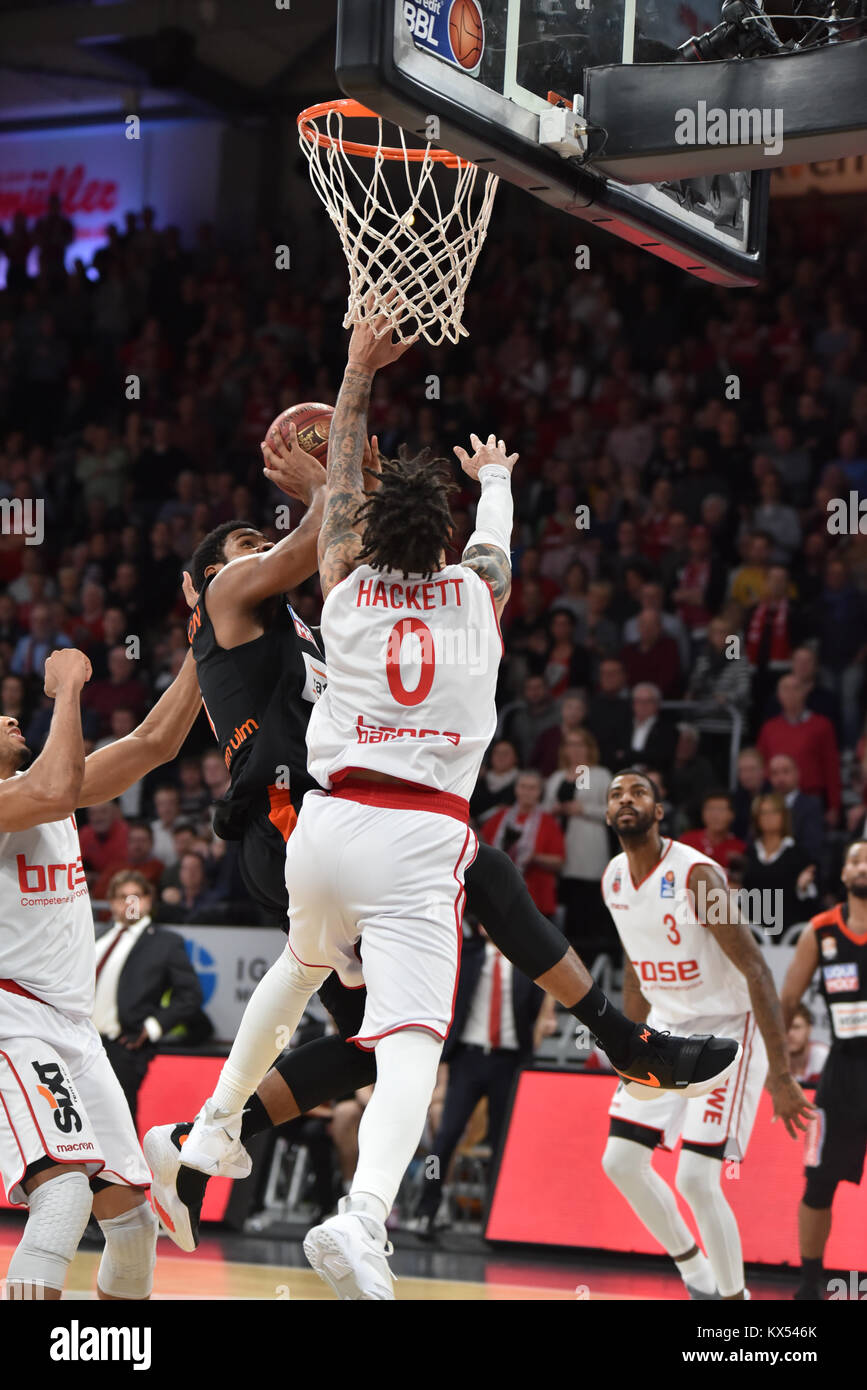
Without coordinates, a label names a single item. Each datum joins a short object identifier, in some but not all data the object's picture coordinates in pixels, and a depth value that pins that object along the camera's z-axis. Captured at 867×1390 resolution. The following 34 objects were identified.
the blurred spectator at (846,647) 12.05
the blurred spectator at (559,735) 11.91
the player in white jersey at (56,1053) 5.22
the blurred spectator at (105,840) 12.68
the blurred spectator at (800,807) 10.91
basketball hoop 5.64
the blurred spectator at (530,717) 12.48
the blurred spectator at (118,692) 13.82
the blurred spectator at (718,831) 10.67
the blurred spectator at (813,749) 11.35
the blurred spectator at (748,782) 11.29
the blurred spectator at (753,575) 12.57
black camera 5.83
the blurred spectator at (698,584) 12.70
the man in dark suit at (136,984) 10.52
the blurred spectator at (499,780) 11.99
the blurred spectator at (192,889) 11.89
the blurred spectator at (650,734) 11.58
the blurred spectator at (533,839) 11.21
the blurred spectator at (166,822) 12.66
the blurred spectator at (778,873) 10.34
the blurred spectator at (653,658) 12.31
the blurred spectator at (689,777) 11.26
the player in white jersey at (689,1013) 7.39
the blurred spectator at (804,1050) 9.66
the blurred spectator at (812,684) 11.62
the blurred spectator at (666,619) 12.48
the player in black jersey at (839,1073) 8.38
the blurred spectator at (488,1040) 10.43
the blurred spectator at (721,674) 12.05
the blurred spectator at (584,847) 11.21
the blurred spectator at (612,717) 11.71
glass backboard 4.81
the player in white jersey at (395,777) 4.69
